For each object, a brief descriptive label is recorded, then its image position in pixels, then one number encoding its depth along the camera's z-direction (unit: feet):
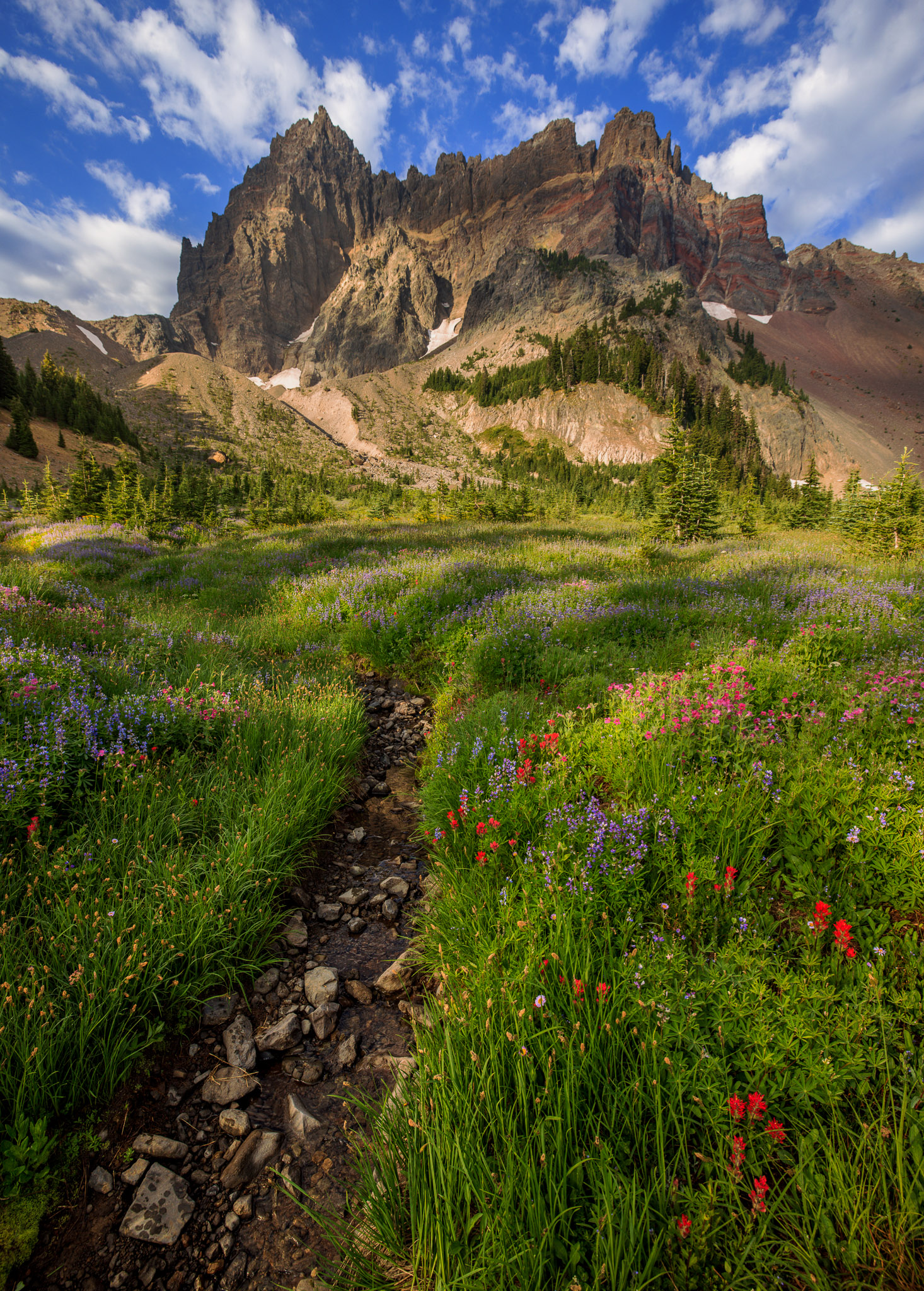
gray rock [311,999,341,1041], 9.56
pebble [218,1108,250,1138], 7.89
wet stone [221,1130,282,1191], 7.30
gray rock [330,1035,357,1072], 9.05
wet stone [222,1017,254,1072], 8.89
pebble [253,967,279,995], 10.24
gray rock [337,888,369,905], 12.82
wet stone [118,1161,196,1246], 6.57
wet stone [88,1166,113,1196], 6.75
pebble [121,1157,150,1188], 6.92
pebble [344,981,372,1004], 10.23
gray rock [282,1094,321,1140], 7.91
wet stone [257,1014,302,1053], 9.20
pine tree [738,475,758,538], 102.58
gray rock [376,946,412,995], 10.46
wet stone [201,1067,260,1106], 8.28
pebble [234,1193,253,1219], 6.94
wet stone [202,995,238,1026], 9.41
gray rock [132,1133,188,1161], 7.29
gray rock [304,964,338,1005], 10.15
